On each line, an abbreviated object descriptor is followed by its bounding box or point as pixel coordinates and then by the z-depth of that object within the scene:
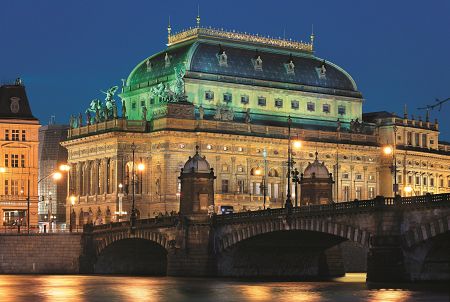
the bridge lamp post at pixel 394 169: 121.28
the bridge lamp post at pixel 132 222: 141.88
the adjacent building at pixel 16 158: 180.12
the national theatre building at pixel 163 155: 193.12
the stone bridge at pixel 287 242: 105.62
